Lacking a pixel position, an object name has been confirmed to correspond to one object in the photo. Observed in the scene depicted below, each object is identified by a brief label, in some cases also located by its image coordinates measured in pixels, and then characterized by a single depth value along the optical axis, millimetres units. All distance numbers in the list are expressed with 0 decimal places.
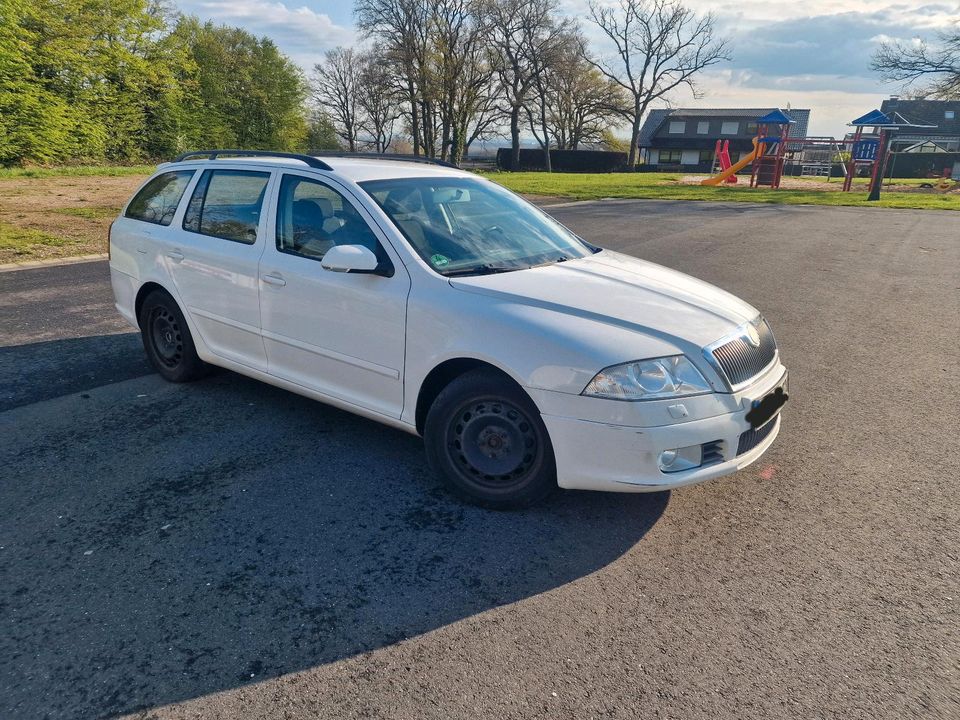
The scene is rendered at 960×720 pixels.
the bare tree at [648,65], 59906
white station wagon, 3107
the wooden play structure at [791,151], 24594
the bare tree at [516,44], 50969
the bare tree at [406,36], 45469
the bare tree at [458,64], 47156
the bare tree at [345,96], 70750
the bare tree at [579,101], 53625
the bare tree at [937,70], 30734
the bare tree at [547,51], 52812
